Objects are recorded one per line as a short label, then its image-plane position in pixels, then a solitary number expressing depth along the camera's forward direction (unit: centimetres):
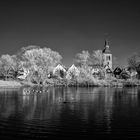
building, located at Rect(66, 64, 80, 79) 9957
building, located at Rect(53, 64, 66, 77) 10911
